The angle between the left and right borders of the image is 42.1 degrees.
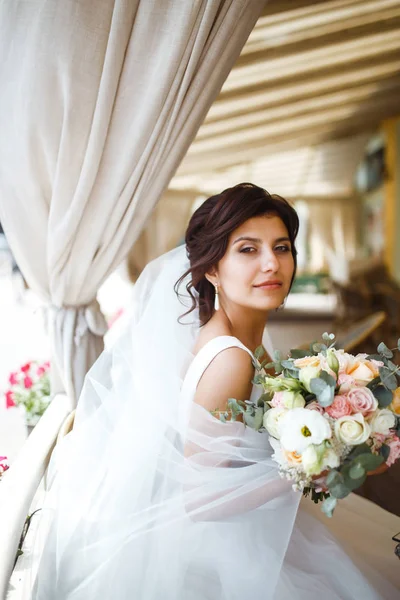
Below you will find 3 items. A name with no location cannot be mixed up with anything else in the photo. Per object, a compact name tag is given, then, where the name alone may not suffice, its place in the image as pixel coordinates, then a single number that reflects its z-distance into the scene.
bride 1.33
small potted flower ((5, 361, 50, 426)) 2.42
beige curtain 1.74
